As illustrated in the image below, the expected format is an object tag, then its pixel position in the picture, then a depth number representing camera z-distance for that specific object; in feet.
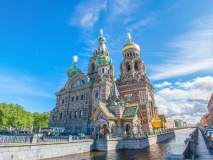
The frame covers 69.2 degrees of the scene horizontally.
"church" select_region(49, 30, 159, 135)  88.69
